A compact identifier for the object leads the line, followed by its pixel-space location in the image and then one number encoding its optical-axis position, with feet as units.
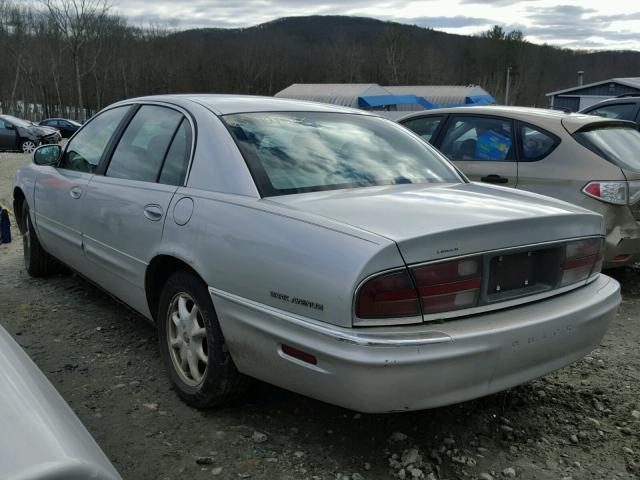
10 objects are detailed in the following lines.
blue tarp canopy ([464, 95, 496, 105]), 192.75
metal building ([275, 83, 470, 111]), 179.60
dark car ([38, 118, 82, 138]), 119.74
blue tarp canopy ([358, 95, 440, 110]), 176.24
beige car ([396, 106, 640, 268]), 15.44
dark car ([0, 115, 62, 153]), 73.36
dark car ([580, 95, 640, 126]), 27.17
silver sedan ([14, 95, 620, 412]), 7.01
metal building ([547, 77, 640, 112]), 139.54
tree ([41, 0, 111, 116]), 131.75
